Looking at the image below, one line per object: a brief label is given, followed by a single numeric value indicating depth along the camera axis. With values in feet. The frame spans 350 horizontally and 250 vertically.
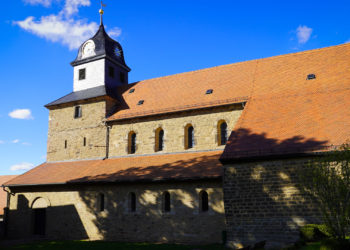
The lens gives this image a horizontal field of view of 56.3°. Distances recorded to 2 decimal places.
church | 43.09
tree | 32.45
